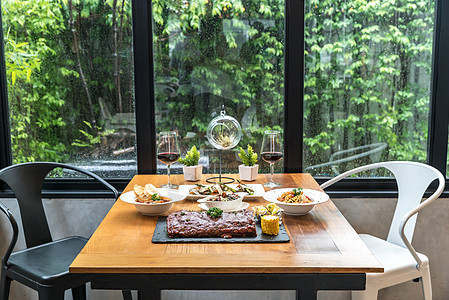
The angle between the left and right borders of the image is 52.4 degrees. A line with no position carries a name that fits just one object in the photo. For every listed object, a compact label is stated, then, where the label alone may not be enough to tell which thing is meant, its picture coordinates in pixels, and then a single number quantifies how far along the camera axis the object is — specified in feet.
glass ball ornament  7.53
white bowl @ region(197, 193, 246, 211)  5.61
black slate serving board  4.75
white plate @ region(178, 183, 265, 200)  6.28
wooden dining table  4.13
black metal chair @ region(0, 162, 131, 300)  6.20
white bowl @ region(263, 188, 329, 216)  5.52
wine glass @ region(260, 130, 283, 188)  7.03
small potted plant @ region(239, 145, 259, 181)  7.50
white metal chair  6.46
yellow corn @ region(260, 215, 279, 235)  4.87
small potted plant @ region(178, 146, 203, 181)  7.57
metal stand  7.38
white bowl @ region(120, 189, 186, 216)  5.49
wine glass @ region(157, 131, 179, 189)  6.73
